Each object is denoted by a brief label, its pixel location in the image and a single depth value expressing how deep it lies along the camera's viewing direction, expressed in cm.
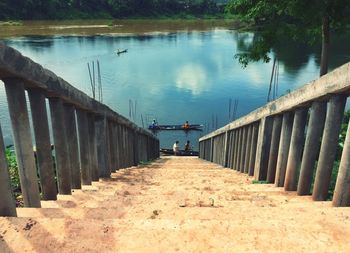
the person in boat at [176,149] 2845
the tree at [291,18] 1279
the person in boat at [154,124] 3731
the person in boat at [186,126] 3812
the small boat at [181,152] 2976
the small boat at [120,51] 6579
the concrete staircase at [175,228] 247
